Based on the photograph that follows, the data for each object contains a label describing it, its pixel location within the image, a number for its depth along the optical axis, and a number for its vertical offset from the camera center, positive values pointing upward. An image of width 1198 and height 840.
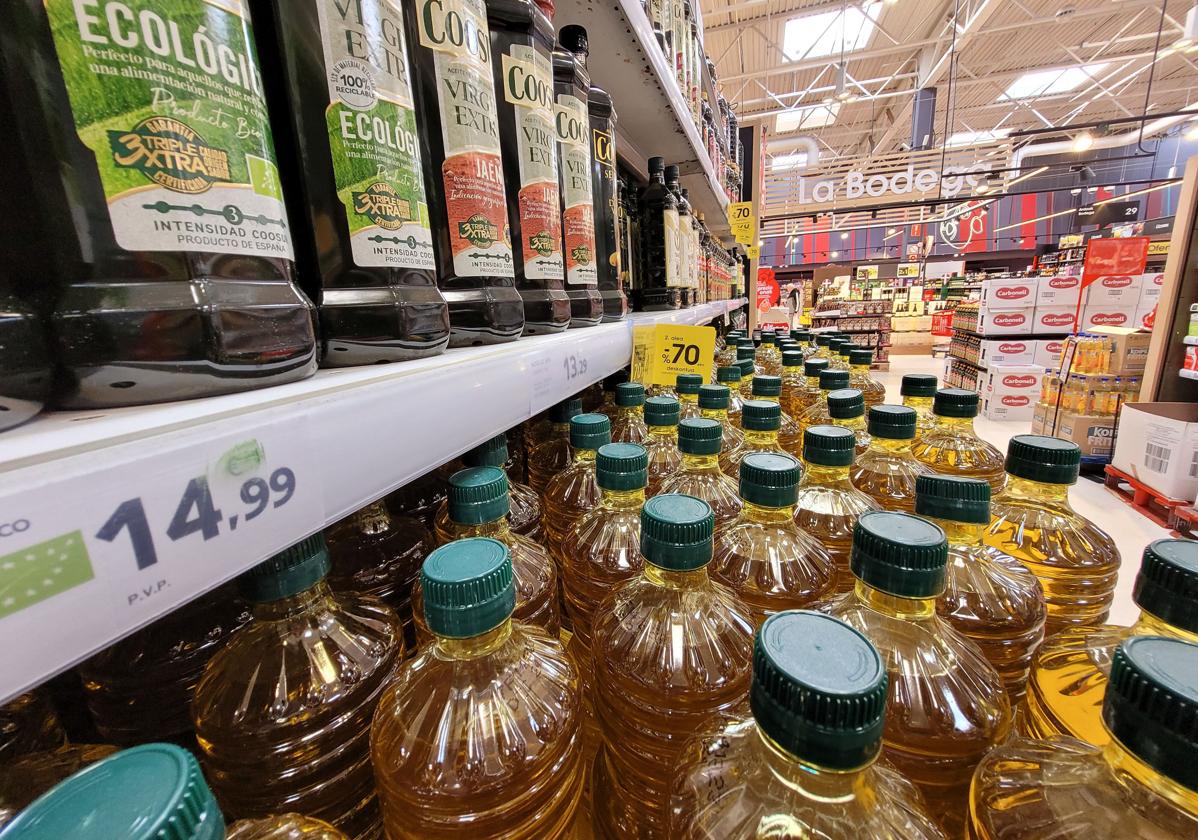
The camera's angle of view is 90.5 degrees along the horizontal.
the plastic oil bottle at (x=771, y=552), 0.30 -0.15
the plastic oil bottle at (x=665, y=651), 0.25 -0.17
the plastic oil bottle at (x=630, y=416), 0.51 -0.12
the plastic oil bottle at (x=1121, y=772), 0.16 -0.15
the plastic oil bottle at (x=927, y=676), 0.22 -0.16
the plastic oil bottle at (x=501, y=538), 0.28 -0.14
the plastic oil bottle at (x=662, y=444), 0.46 -0.13
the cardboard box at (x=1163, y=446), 1.06 -0.36
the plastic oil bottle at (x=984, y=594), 0.28 -0.16
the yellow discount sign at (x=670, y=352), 0.49 -0.06
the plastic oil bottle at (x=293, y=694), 0.23 -0.15
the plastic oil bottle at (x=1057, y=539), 0.33 -0.16
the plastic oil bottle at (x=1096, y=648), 0.22 -0.16
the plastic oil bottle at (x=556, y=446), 0.51 -0.14
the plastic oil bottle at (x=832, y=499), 0.36 -0.15
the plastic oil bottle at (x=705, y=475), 0.38 -0.14
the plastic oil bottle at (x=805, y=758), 0.16 -0.14
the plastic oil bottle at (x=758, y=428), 0.43 -0.11
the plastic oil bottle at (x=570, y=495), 0.43 -0.16
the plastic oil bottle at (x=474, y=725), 0.21 -0.16
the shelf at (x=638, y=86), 0.41 +0.20
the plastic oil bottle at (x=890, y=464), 0.42 -0.15
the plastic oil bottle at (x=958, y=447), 0.47 -0.16
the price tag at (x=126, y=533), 0.10 -0.04
